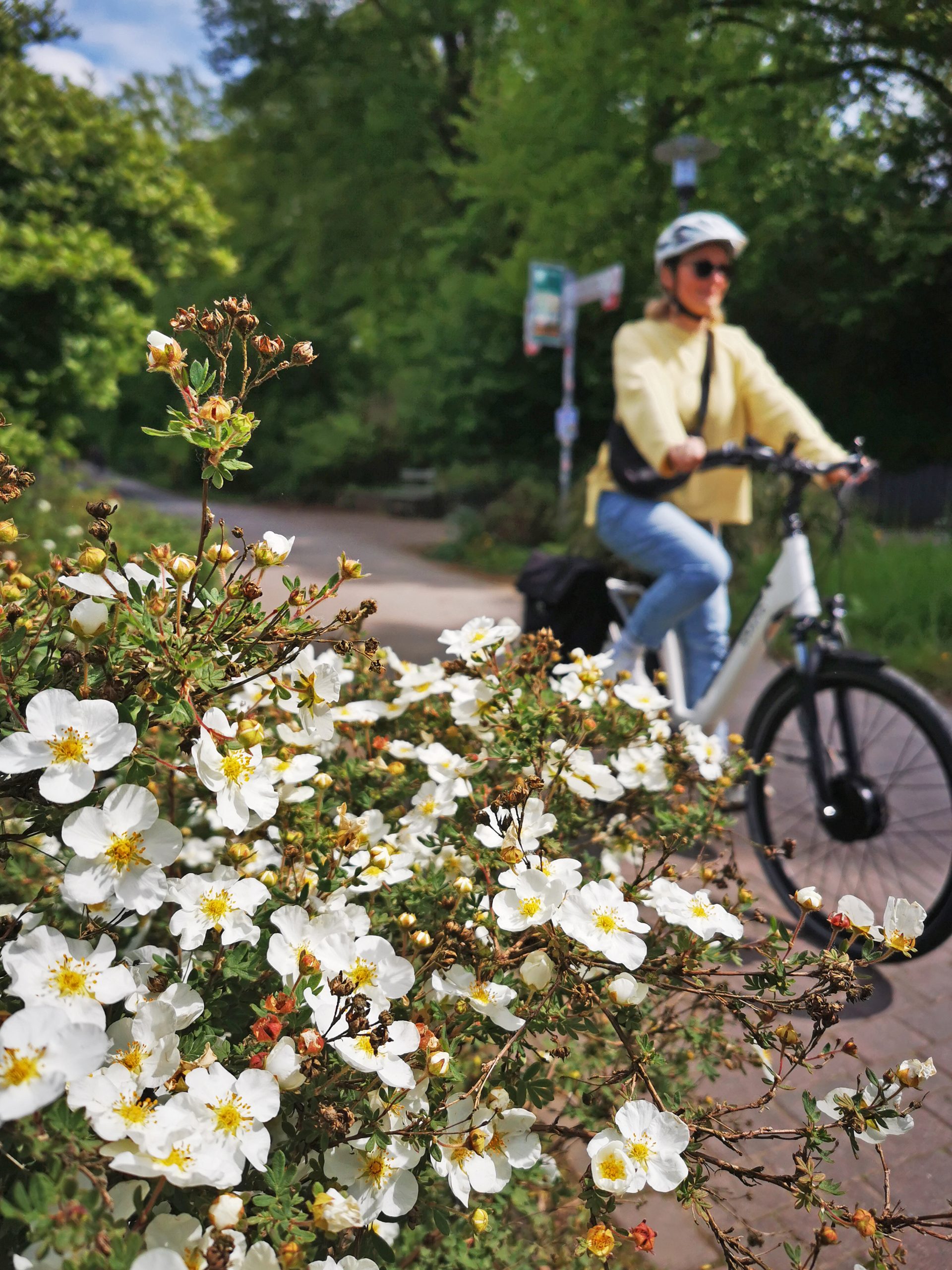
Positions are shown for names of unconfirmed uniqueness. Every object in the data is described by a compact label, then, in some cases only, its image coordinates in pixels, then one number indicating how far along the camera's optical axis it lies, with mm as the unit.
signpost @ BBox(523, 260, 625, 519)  10375
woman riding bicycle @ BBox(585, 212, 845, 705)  2945
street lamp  7117
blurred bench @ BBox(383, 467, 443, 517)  17516
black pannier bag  3379
